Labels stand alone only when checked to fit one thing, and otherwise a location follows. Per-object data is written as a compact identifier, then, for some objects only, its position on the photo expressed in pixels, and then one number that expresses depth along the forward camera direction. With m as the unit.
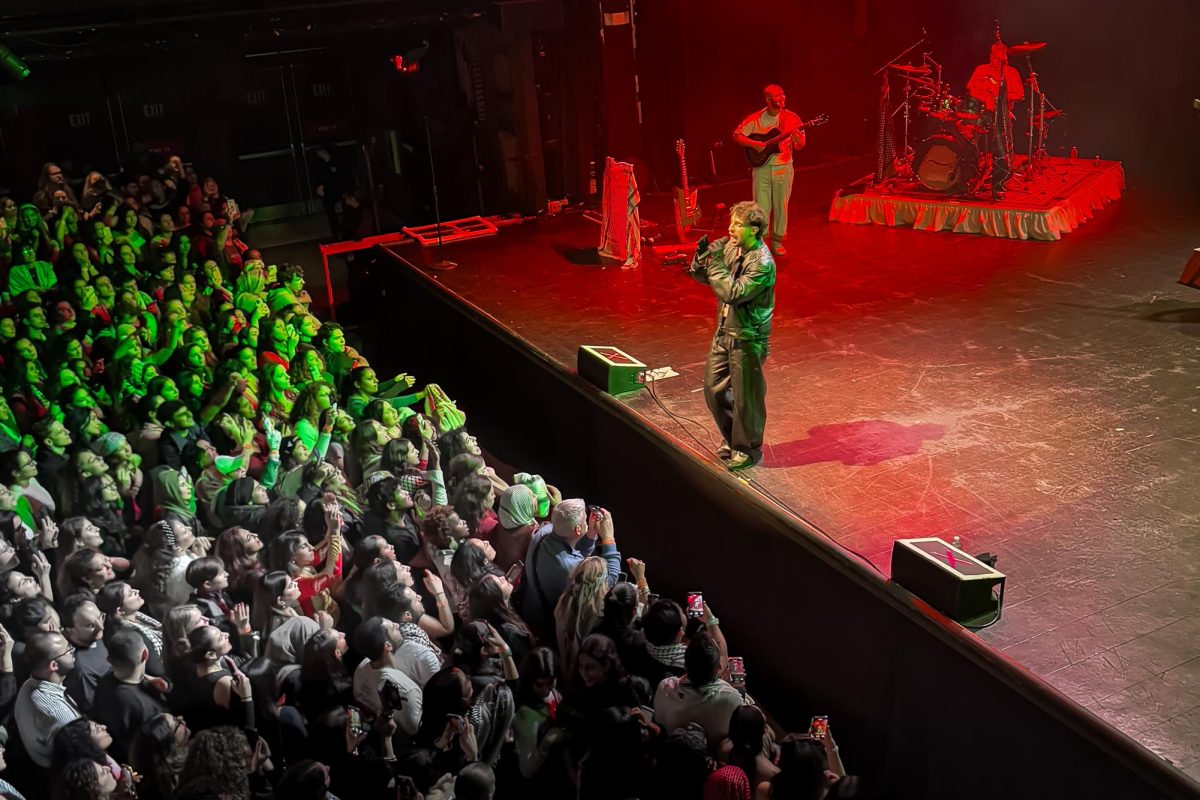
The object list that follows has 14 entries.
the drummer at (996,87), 10.62
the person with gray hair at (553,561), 5.51
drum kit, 10.63
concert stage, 5.00
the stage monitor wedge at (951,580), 4.84
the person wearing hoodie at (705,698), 4.61
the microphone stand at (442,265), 10.80
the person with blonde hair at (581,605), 5.19
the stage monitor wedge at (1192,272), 7.86
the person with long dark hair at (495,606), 5.01
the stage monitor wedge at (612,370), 7.55
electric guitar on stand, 10.61
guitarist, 9.49
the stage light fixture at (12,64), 9.39
